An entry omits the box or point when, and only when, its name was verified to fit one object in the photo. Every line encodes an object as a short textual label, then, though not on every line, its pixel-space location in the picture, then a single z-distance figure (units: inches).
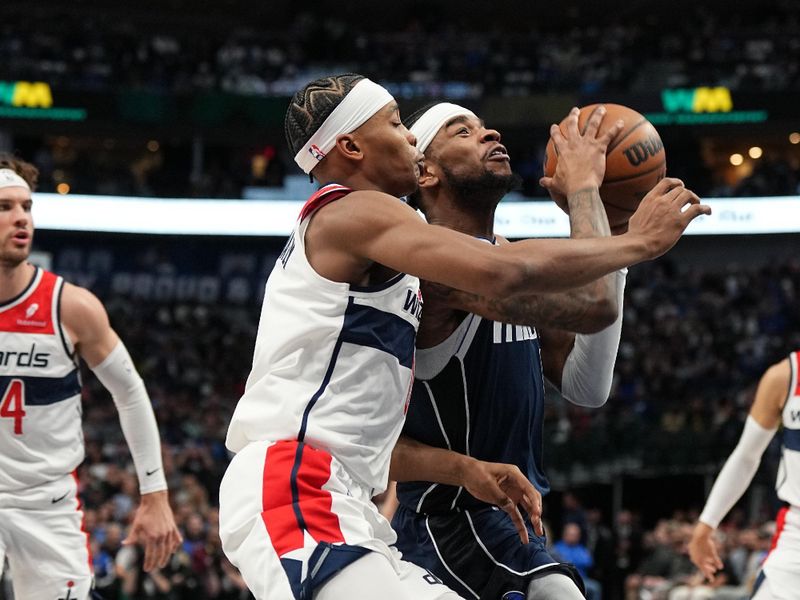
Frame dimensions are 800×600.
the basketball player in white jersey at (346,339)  116.2
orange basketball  143.3
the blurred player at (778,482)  215.3
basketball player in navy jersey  143.7
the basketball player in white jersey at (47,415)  201.8
